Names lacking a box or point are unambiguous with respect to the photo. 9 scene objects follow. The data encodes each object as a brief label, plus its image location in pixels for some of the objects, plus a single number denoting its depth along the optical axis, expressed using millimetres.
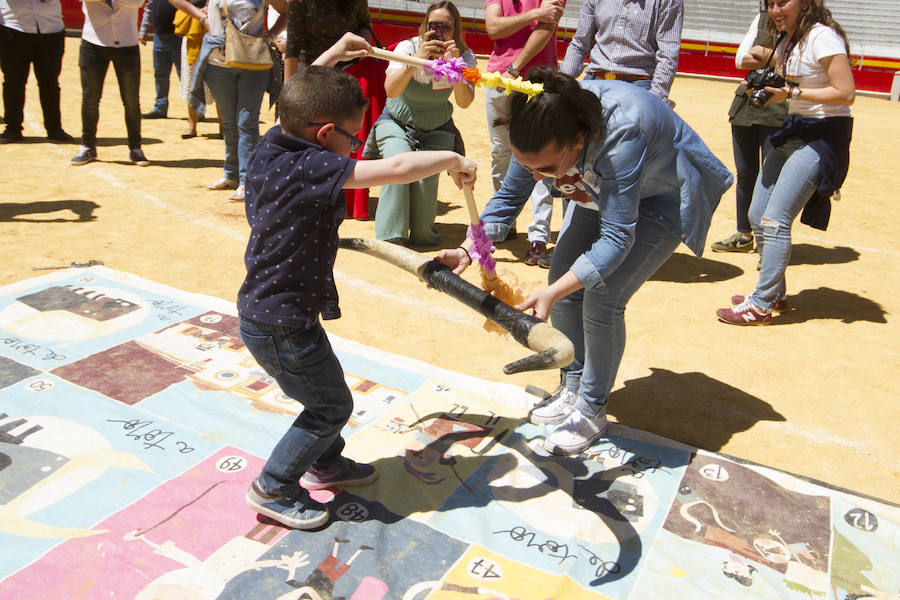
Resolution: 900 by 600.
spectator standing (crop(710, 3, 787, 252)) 5332
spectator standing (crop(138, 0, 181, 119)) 9820
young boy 2307
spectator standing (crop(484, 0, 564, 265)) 5488
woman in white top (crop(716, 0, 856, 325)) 4363
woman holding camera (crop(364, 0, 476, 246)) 5629
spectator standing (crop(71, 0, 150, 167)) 7008
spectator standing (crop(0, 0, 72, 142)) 7781
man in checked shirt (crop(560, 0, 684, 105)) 5082
